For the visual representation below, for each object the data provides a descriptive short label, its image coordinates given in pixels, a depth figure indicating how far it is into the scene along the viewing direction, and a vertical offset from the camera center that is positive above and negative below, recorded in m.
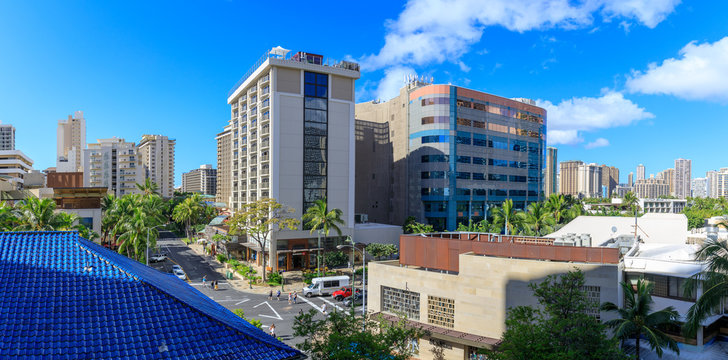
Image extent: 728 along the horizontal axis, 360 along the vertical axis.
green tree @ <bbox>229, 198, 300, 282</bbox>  58.84 -5.88
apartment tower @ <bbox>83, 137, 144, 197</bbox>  125.31 +3.26
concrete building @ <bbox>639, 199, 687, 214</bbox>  159.75 -8.44
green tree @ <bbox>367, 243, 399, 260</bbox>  68.25 -11.50
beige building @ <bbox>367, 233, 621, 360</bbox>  24.91 -6.71
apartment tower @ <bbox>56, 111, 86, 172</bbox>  182.15 +6.18
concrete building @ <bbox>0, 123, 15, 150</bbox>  173.88 +16.94
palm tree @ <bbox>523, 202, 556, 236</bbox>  60.97 -5.71
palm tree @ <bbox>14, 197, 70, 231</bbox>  39.66 -3.88
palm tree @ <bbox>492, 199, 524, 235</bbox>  66.06 -6.12
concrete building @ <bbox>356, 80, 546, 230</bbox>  85.88 +6.53
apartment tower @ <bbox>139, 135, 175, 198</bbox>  192.25 +8.76
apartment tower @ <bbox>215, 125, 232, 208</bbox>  169.62 +6.05
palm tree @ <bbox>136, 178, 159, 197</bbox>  97.06 -2.34
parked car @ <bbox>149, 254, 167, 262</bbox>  66.72 -13.12
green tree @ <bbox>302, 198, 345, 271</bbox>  60.61 -5.34
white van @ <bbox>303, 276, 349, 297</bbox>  50.66 -13.28
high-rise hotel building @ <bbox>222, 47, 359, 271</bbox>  64.81 +6.38
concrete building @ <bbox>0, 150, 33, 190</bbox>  98.61 +2.66
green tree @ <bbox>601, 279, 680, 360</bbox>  22.22 -7.57
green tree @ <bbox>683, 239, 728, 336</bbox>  20.59 -5.10
